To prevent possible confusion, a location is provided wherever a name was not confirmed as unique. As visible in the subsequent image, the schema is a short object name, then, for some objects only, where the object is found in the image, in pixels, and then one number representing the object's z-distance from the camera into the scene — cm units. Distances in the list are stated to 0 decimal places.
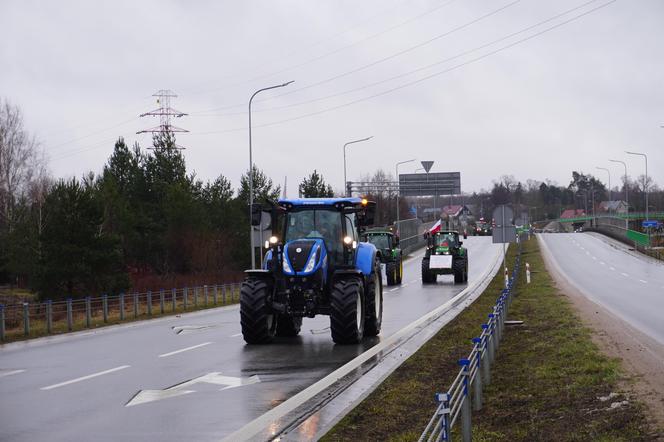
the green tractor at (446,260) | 4638
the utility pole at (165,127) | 8244
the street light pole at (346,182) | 6368
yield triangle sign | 9438
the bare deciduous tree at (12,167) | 6775
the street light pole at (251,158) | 3943
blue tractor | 1742
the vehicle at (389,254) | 4538
